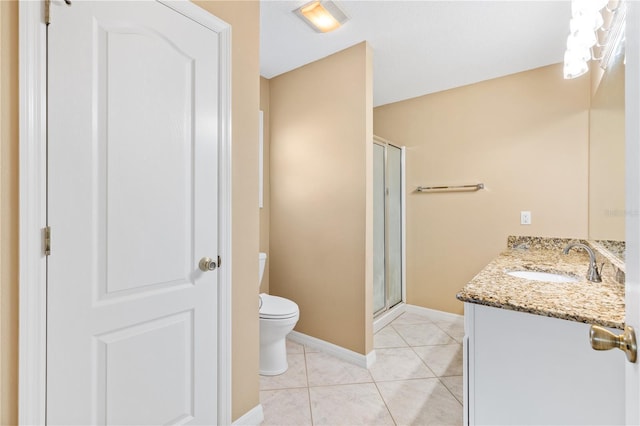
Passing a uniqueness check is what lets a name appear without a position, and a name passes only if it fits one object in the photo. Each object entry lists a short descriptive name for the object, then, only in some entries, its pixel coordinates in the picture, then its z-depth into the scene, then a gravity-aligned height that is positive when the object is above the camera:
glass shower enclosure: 2.83 -0.13
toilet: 1.99 -0.80
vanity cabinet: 0.93 -0.53
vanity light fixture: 1.29 +0.83
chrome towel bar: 2.82 +0.25
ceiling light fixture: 1.77 +1.21
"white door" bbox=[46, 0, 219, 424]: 0.97 -0.01
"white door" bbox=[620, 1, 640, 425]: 0.55 +0.04
